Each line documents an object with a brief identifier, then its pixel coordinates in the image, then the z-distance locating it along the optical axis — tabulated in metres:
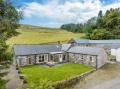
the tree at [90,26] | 38.30
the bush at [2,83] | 6.84
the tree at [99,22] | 39.58
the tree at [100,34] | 34.23
